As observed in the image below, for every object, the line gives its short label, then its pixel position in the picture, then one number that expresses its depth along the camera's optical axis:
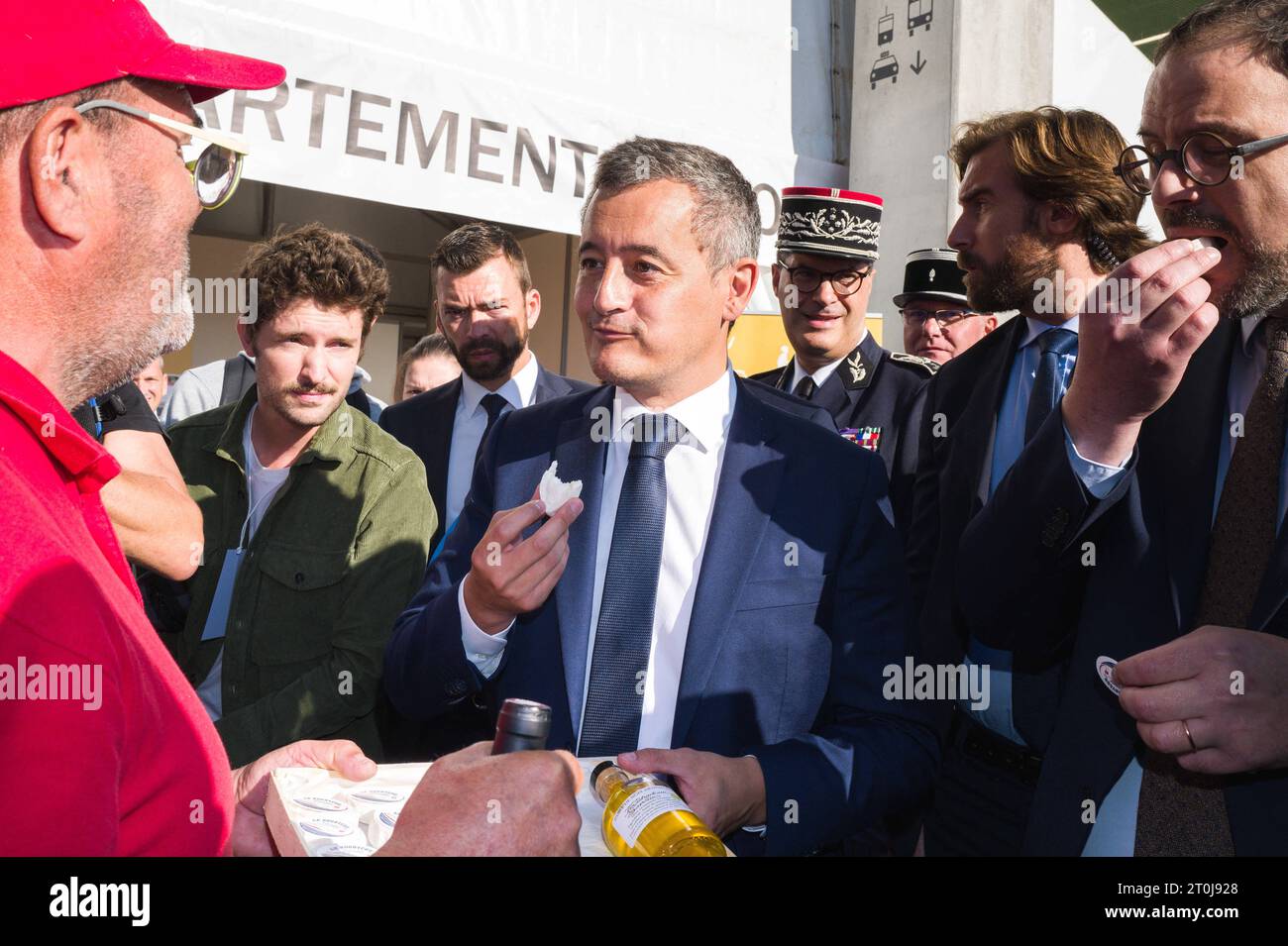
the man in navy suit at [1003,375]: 2.40
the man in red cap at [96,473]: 0.98
